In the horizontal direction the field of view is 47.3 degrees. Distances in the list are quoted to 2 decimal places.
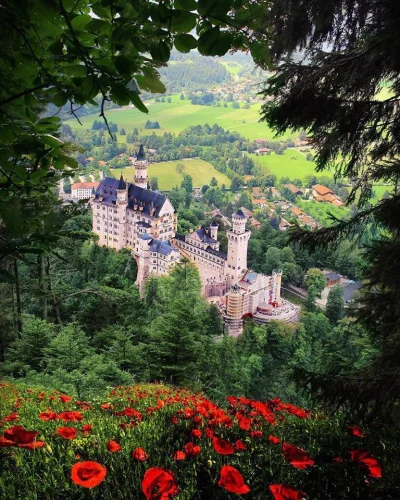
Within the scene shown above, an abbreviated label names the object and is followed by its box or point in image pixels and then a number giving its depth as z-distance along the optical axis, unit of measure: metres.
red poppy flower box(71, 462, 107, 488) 7.74
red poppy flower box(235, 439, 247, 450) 11.65
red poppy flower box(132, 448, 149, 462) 10.45
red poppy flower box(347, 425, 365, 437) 14.48
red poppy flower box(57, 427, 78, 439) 10.43
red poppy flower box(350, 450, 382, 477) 10.37
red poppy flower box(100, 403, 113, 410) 15.64
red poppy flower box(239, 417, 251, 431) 13.18
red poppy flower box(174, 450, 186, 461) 10.80
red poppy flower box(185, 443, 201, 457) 11.23
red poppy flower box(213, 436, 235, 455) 9.60
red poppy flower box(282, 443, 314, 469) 9.49
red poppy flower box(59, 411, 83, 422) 12.73
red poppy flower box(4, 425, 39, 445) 9.55
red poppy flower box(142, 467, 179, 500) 7.91
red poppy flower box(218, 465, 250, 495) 8.03
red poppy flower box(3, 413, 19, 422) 14.05
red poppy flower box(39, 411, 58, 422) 12.45
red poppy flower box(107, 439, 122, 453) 10.01
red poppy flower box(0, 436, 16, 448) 9.42
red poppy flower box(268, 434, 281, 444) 12.37
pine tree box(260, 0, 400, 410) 17.92
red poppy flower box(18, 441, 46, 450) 9.49
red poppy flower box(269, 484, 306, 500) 8.22
